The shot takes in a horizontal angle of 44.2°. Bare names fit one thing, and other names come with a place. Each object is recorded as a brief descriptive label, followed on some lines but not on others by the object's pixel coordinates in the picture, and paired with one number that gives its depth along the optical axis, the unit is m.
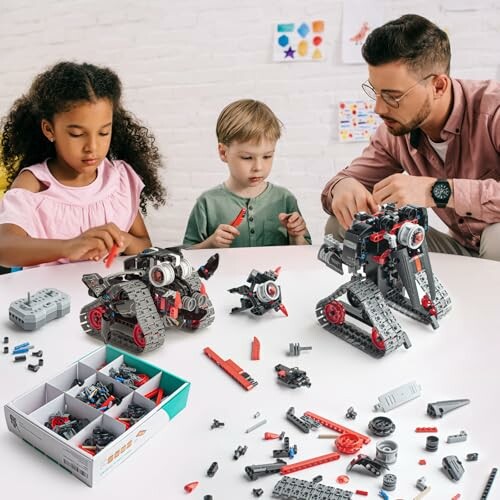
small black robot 1.42
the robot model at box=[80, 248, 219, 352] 1.28
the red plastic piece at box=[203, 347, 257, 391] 1.16
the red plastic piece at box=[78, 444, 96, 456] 0.94
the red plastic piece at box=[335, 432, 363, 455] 0.97
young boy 2.09
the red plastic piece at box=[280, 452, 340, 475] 0.93
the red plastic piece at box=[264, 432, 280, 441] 1.00
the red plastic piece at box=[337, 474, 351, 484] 0.91
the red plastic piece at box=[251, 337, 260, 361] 1.26
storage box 0.91
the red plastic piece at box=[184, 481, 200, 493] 0.89
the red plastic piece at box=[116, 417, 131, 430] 0.98
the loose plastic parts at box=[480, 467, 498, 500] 0.87
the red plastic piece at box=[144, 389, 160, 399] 1.08
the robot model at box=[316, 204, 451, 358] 1.30
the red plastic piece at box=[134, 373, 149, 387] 1.11
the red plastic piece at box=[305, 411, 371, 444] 1.00
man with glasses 1.78
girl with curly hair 1.78
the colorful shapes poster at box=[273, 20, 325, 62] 3.30
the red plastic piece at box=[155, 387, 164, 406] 1.07
